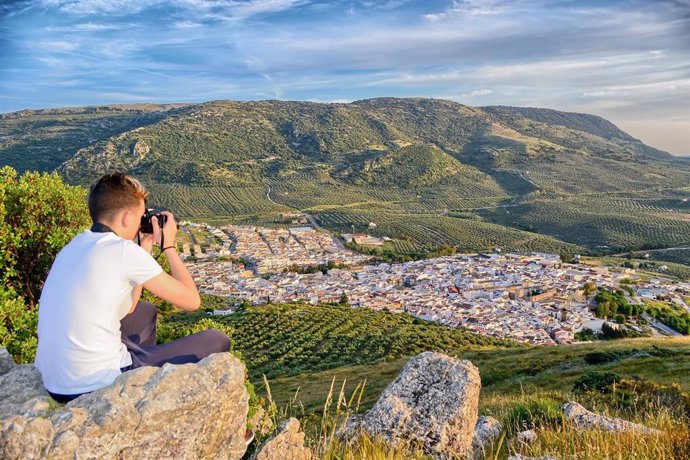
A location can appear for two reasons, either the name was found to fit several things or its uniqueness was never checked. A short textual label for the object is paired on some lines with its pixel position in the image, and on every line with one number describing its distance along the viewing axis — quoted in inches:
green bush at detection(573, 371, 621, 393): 383.4
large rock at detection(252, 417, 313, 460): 134.6
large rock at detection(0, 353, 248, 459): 98.8
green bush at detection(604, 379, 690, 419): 263.1
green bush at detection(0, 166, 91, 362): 311.0
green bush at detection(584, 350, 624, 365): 678.5
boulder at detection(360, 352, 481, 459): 179.2
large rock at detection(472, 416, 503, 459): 199.3
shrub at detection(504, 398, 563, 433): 212.7
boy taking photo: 119.9
